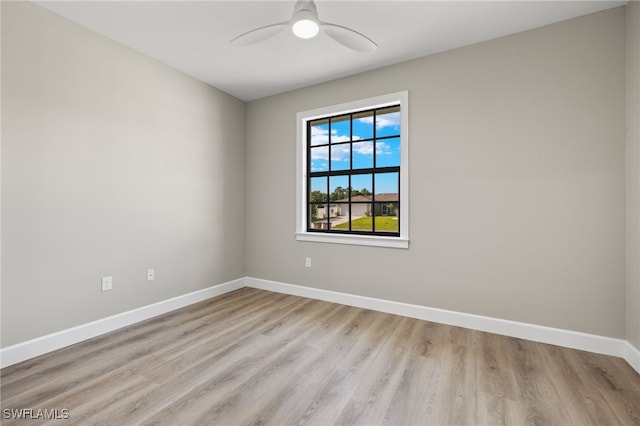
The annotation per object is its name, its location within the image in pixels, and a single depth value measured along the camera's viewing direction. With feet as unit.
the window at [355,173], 10.25
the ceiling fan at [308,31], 5.70
